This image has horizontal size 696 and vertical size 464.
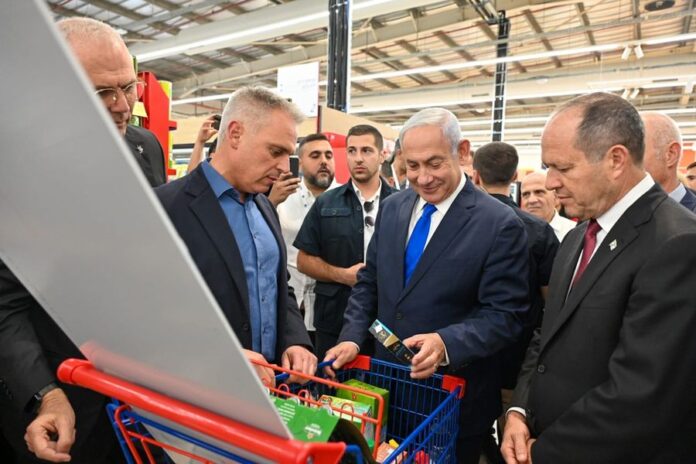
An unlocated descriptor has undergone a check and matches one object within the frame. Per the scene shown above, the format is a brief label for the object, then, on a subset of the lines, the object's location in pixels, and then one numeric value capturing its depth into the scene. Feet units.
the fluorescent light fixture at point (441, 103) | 38.26
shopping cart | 1.72
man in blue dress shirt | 4.79
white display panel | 1.22
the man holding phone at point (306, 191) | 11.33
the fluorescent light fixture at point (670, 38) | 22.77
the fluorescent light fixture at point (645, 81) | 33.14
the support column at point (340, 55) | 19.40
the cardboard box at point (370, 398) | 4.53
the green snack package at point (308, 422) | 2.51
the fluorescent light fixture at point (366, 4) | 19.16
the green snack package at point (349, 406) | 4.23
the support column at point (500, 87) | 31.91
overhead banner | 20.77
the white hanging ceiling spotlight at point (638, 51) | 30.99
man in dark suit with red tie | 3.84
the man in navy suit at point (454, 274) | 5.43
